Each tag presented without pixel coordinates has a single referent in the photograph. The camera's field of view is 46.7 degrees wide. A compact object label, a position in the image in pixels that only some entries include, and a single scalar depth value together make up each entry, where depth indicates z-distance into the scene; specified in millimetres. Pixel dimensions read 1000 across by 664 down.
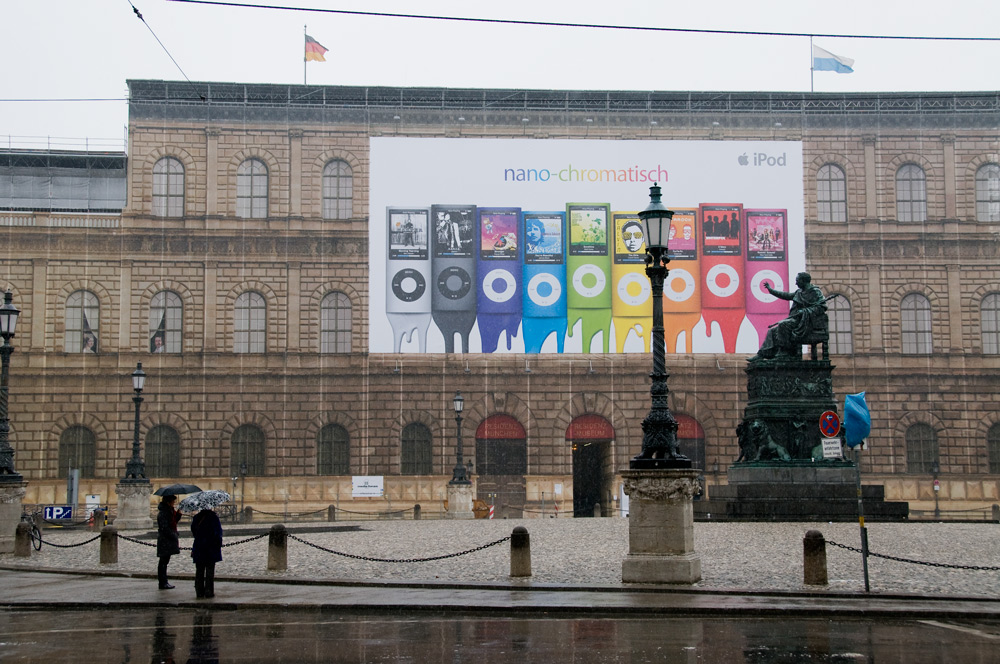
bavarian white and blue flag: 47906
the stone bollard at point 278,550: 18594
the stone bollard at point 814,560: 15492
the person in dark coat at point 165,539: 16828
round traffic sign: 16031
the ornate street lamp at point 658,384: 15844
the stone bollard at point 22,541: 22766
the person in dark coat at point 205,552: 15672
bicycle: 24109
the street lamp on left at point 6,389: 24094
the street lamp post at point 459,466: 39250
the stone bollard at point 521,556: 16906
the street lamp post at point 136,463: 32969
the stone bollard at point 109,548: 20875
